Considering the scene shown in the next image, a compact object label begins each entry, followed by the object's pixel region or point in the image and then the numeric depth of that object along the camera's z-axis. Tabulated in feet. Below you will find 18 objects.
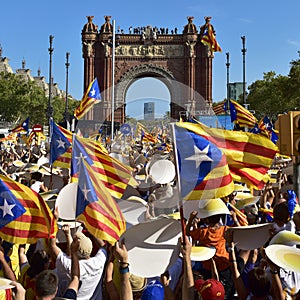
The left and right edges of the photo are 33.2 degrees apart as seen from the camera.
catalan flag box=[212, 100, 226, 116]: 100.53
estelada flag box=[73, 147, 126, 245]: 15.16
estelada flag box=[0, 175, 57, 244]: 16.17
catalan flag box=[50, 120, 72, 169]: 34.96
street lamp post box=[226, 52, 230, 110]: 177.06
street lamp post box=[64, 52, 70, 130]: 161.71
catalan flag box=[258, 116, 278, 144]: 49.71
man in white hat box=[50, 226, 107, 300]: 14.75
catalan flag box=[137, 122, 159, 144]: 76.64
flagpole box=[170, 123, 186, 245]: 13.34
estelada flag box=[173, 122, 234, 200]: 18.88
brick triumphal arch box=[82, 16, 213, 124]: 211.41
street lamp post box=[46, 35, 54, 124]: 117.78
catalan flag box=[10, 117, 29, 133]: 75.00
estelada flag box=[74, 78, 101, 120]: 55.36
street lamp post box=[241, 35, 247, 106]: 134.59
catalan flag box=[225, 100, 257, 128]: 47.16
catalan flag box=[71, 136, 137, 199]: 24.12
